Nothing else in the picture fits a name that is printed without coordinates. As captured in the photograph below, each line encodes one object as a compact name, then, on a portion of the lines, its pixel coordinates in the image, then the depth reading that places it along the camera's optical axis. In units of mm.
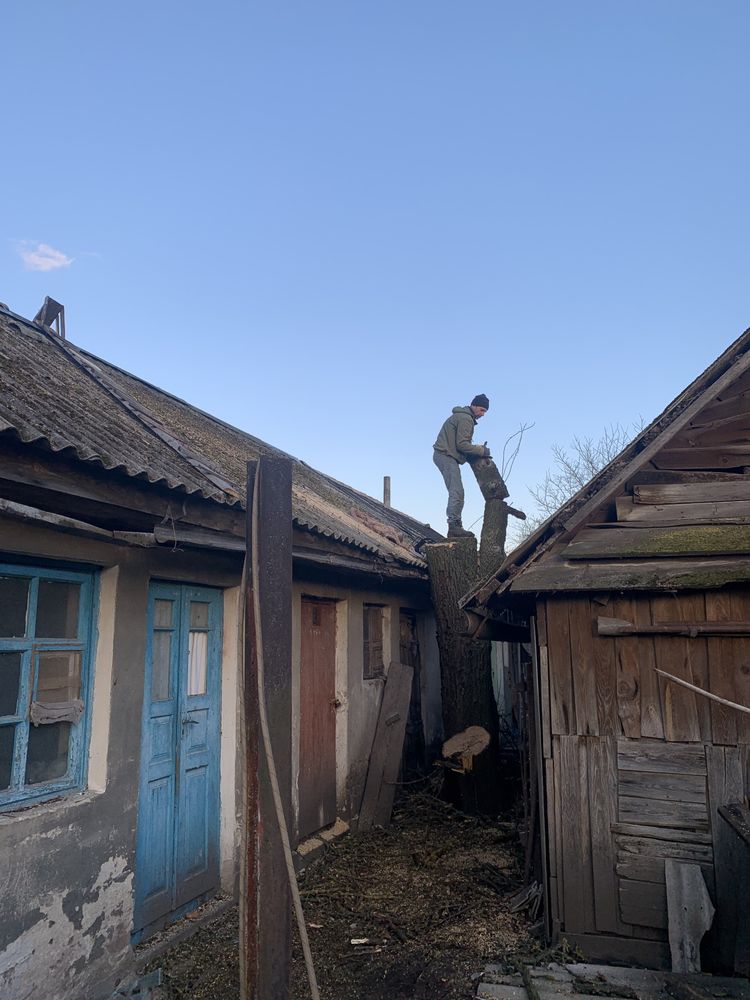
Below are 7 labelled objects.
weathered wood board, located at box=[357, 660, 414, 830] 8094
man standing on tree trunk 9930
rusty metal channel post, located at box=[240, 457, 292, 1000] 1968
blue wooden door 4908
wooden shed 4676
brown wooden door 7043
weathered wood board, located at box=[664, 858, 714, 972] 4383
